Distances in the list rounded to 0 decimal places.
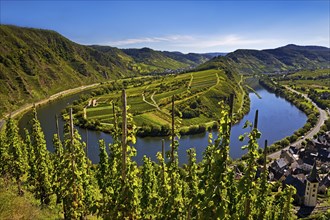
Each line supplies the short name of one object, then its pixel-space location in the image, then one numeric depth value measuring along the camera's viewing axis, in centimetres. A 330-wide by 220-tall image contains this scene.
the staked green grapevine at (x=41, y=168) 2735
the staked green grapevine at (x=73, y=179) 1839
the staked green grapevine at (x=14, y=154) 2992
